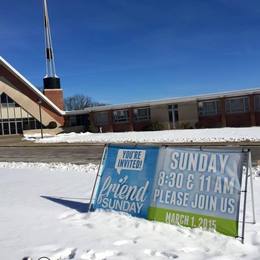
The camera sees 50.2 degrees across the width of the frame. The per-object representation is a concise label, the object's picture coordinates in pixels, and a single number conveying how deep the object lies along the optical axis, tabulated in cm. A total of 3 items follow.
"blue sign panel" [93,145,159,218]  457
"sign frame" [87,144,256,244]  396
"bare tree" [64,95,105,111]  8689
